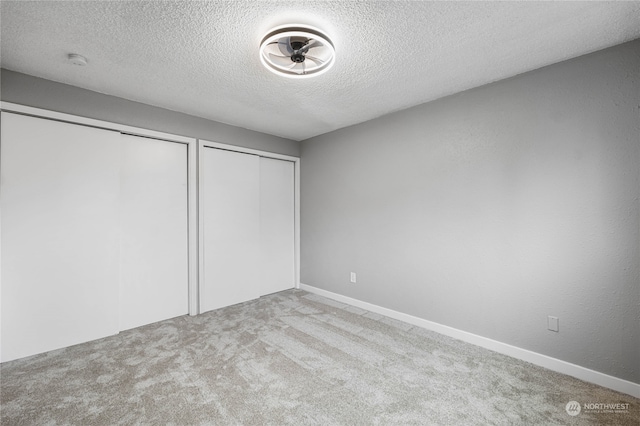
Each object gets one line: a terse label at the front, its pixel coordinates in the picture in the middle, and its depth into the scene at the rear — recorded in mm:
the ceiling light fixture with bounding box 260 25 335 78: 1710
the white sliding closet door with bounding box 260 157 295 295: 4145
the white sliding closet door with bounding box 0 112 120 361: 2293
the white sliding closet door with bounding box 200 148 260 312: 3484
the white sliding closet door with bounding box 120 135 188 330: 2939
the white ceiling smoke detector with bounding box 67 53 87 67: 2074
